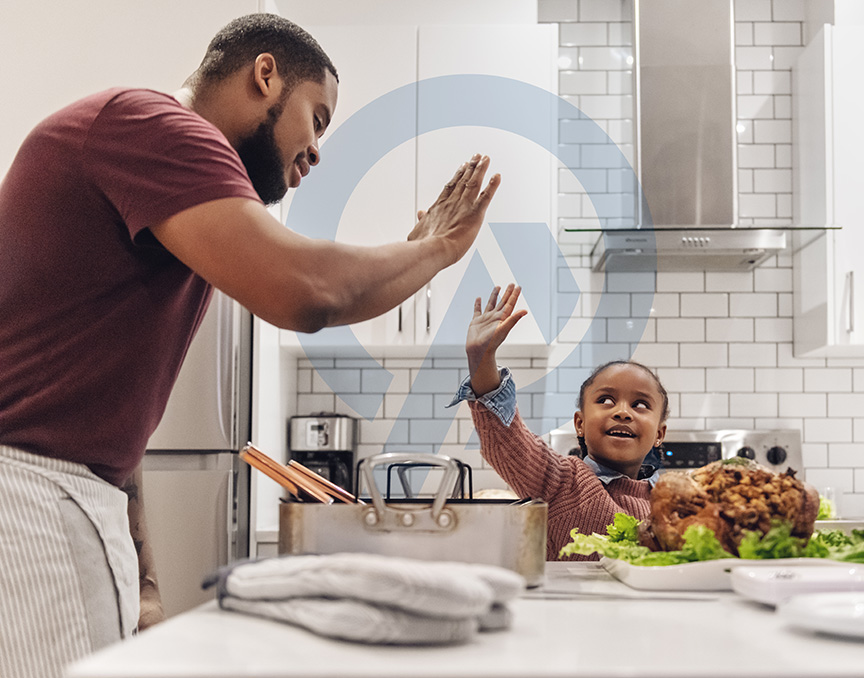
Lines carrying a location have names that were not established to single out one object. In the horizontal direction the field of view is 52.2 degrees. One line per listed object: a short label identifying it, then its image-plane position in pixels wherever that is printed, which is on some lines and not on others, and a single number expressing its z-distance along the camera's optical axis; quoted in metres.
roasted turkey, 0.97
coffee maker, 2.95
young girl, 1.62
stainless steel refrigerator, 2.42
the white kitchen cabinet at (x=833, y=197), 2.91
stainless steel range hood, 2.90
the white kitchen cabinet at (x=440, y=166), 2.81
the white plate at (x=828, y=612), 0.62
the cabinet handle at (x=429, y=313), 2.80
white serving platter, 0.91
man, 1.00
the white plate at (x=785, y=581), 0.77
